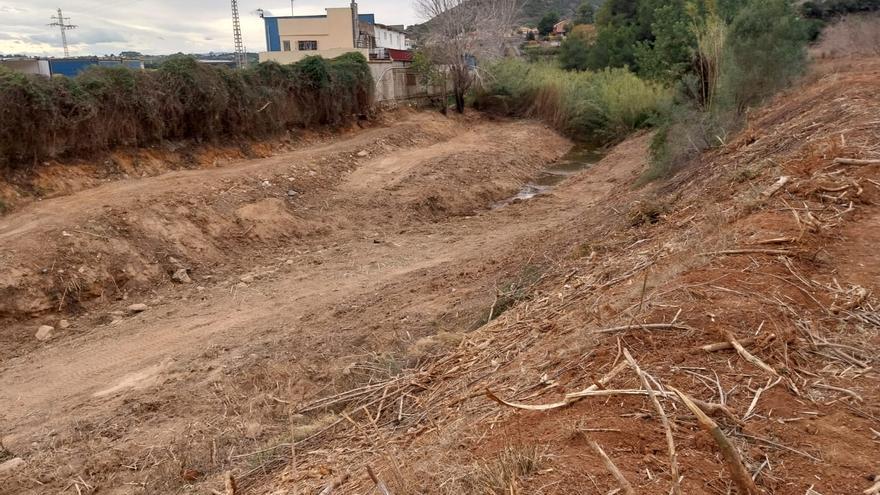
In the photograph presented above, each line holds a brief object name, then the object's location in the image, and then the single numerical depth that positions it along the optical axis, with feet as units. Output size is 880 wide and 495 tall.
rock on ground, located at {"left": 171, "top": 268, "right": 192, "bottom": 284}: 31.14
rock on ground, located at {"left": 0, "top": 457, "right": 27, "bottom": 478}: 16.15
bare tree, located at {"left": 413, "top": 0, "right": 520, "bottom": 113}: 80.43
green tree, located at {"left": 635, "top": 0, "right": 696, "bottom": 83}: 46.73
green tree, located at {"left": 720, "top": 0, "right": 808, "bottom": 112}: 37.09
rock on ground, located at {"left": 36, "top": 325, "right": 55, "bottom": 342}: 25.96
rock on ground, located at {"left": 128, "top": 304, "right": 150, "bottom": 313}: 28.37
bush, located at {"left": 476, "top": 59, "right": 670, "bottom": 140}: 71.61
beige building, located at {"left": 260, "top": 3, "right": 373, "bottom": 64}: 119.75
